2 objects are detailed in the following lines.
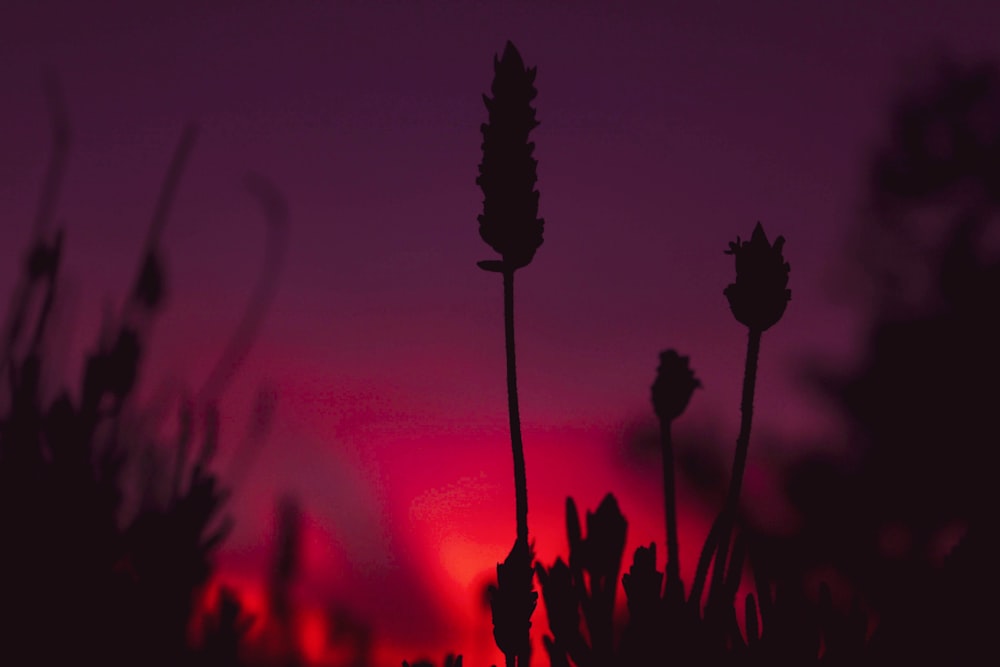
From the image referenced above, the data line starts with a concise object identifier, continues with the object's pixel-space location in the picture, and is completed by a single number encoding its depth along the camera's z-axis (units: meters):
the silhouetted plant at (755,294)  0.54
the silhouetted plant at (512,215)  0.54
